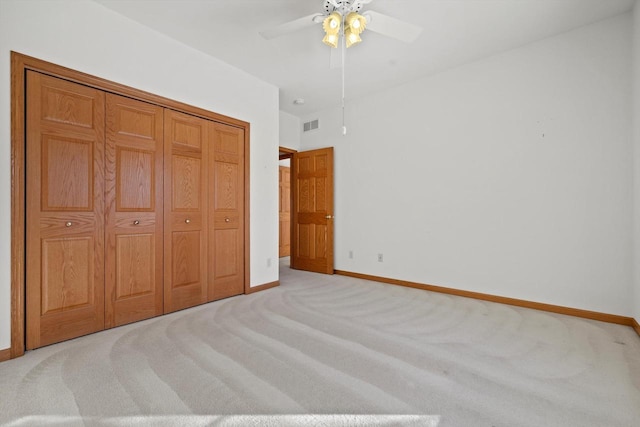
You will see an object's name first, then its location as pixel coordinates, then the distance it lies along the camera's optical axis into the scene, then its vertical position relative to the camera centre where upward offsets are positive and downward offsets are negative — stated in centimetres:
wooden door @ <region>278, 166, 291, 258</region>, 694 +2
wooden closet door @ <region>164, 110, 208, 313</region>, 291 +2
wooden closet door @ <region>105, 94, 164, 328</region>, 252 +2
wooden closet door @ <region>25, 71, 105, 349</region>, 211 +1
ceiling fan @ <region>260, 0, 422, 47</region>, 211 +145
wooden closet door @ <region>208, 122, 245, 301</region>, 330 +1
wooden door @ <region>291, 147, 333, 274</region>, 482 +1
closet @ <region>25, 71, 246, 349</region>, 216 +2
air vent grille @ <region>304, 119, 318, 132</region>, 506 +158
